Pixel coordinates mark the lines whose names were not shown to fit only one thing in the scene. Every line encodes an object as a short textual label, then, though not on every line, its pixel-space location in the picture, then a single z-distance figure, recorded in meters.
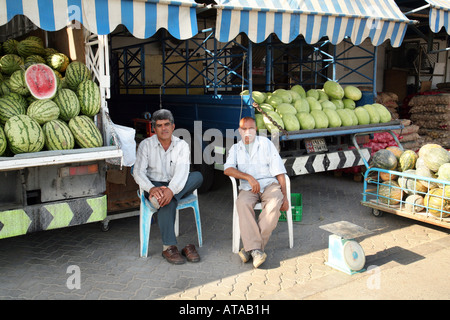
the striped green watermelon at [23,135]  3.75
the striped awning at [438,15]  6.47
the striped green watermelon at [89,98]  4.39
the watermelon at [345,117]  6.19
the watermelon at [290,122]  5.57
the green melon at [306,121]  5.75
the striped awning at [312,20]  4.91
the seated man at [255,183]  4.05
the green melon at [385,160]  5.30
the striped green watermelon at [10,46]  5.40
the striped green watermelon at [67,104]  4.27
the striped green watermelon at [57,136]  3.95
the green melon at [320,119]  5.91
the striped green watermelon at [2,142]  3.70
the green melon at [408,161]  5.29
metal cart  4.66
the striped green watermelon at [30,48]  5.11
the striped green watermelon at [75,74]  4.56
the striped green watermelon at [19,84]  4.32
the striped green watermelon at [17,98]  4.16
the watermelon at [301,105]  6.07
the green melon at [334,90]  6.73
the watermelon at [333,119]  6.05
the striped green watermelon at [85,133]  4.12
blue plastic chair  4.16
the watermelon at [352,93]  6.79
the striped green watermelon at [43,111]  4.04
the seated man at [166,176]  4.11
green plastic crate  5.32
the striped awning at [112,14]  3.60
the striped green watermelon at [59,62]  4.78
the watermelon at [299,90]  6.64
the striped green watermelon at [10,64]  4.74
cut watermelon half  4.12
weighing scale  3.77
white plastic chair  4.30
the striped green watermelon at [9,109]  3.99
